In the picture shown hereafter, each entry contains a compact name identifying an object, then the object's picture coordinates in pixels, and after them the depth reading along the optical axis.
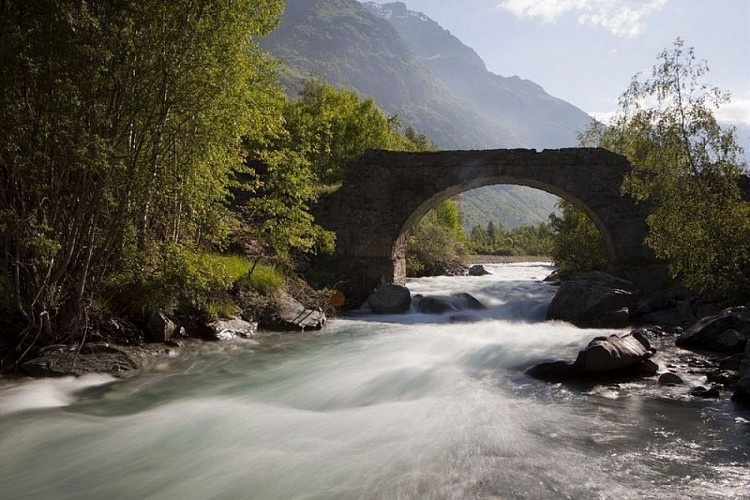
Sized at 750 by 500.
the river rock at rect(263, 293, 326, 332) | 11.00
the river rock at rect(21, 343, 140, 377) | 6.45
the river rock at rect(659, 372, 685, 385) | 6.51
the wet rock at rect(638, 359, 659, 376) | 7.02
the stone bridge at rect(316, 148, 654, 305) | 16.17
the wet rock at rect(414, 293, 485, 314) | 15.17
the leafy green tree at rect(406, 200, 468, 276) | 26.77
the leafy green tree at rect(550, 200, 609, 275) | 20.59
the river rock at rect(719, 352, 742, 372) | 6.94
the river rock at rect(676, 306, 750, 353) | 8.20
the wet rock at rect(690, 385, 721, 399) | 5.91
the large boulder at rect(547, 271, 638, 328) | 12.16
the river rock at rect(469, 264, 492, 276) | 30.71
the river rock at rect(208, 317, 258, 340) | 9.40
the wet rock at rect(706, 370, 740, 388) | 6.35
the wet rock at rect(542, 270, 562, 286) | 23.07
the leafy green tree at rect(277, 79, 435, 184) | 29.09
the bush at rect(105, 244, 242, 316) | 7.71
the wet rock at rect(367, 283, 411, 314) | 14.88
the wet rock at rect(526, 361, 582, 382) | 7.00
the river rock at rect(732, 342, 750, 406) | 5.57
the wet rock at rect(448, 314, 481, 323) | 13.85
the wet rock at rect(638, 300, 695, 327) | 11.74
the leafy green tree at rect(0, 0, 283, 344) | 5.85
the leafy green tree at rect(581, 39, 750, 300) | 10.15
